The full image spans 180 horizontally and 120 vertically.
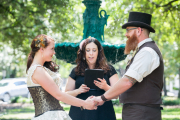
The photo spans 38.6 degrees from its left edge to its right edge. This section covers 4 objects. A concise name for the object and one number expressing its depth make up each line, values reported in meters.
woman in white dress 3.47
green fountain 5.23
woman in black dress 4.38
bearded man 3.33
